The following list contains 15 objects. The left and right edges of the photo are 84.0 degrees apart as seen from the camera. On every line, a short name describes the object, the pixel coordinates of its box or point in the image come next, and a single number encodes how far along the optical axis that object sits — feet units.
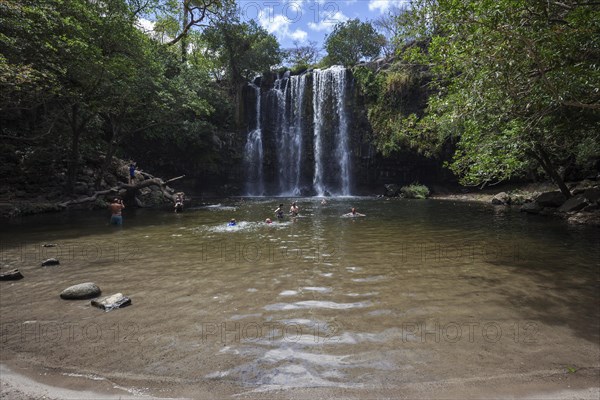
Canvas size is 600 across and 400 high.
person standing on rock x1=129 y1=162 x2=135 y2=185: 78.29
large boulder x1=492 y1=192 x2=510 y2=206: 76.54
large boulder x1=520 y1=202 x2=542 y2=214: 57.57
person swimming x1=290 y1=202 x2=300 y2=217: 57.16
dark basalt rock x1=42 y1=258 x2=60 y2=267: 26.89
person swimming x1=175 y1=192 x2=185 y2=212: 66.75
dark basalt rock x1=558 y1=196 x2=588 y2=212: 49.95
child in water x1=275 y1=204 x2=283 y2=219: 55.33
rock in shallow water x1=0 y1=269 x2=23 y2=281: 23.12
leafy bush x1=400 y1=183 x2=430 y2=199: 101.55
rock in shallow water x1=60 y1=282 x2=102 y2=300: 19.61
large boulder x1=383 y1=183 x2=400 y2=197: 109.33
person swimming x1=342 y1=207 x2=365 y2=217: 57.34
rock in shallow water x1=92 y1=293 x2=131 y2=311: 18.17
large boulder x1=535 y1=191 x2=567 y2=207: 57.20
